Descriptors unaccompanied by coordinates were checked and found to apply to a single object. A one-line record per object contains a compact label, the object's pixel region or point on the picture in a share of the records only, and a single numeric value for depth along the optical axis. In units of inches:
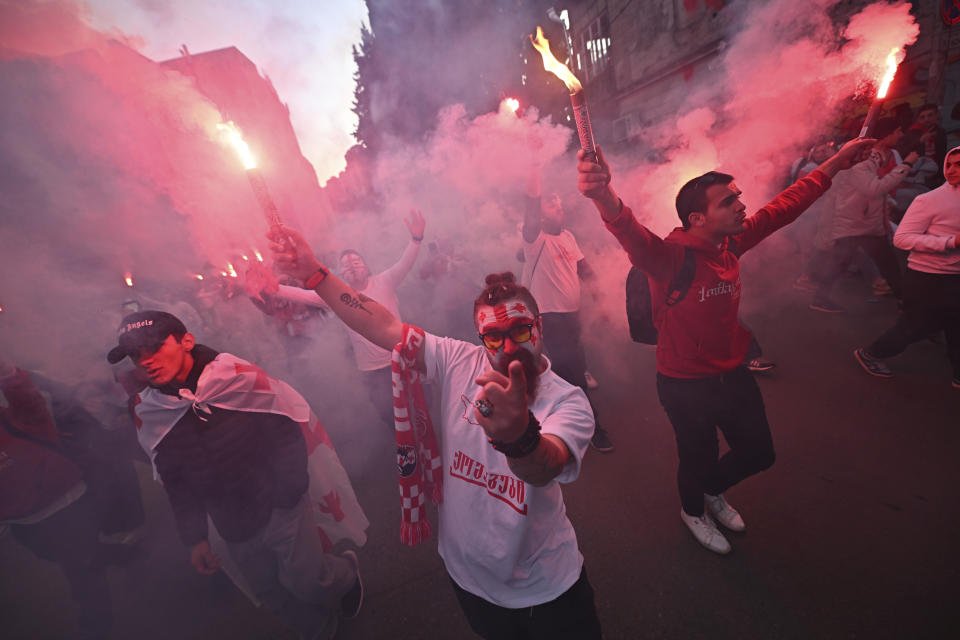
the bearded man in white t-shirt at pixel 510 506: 53.9
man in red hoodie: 77.7
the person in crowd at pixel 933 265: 115.8
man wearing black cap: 81.5
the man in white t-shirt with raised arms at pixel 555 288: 143.8
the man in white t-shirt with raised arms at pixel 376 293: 138.3
